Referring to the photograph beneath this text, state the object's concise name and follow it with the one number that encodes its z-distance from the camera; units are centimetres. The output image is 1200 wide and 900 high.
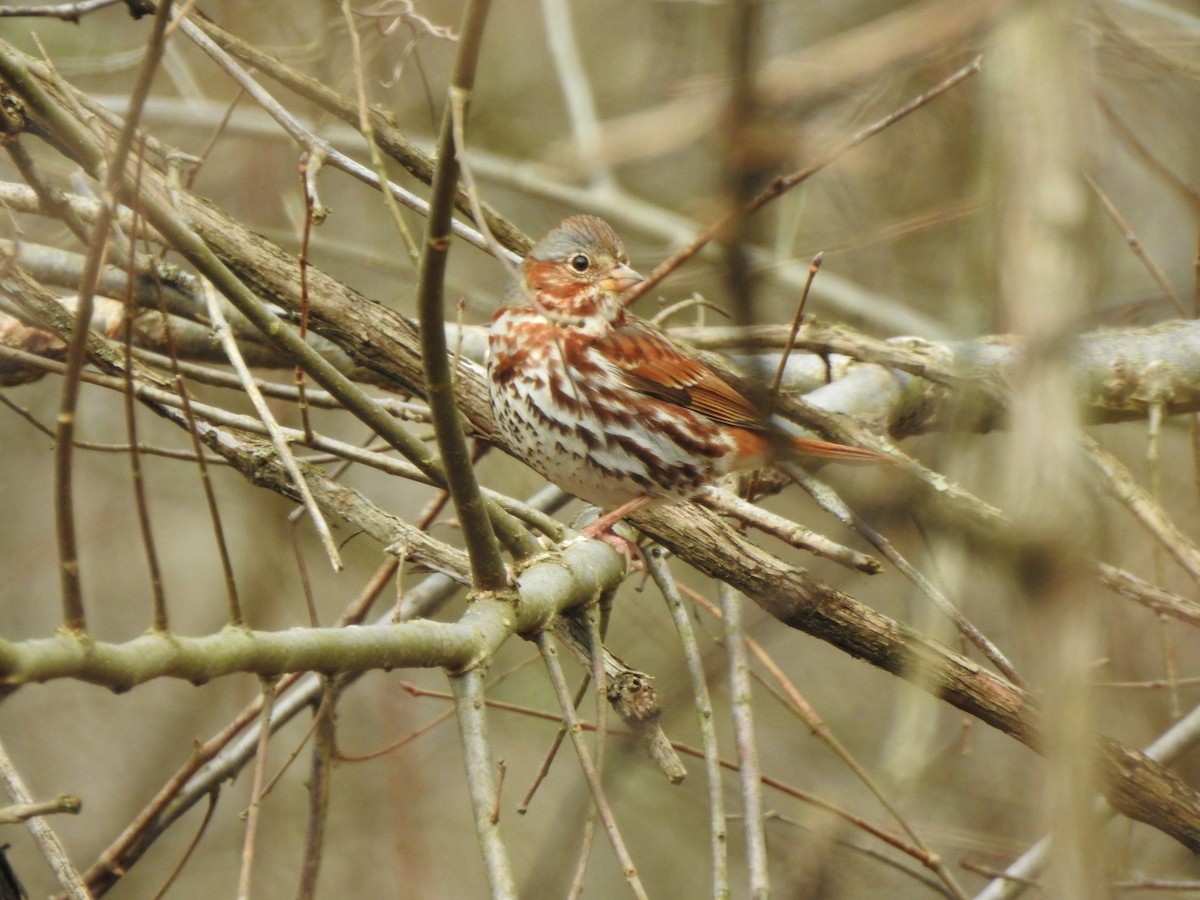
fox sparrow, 928
